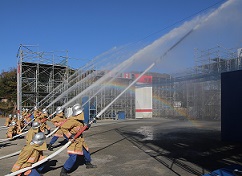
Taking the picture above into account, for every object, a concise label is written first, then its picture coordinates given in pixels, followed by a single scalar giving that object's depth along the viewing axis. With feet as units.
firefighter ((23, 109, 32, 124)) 52.66
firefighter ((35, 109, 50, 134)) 41.10
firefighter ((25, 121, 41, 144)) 22.52
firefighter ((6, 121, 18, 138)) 42.75
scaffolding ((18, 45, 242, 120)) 82.38
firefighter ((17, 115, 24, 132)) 47.37
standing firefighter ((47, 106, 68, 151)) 33.83
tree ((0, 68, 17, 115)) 133.49
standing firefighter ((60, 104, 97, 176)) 20.93
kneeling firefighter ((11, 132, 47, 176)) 16.75
